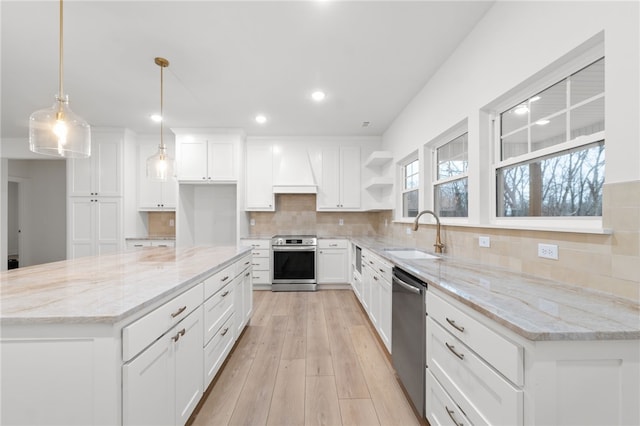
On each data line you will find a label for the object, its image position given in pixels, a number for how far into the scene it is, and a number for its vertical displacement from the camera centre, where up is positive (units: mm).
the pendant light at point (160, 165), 2430 +478
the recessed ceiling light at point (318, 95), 2964 +1414
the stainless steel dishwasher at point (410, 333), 1493 -768
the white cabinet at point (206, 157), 4281 +973
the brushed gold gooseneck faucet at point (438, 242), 2359 -251
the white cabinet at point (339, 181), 4594 +610
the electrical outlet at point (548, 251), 1314 -190
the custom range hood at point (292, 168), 4500 +830
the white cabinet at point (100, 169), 4266 +775
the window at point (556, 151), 1228 +353
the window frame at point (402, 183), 3508 +468
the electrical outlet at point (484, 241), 1811 -191
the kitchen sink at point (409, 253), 2531 -393
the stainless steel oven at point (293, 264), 4215 -802
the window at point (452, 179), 2314 +347
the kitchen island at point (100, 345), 918 -511
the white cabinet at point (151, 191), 4595 +438
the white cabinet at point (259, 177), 4559 +679
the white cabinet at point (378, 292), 2203 -774
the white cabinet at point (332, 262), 4316 -788
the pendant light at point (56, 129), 1551 +528
